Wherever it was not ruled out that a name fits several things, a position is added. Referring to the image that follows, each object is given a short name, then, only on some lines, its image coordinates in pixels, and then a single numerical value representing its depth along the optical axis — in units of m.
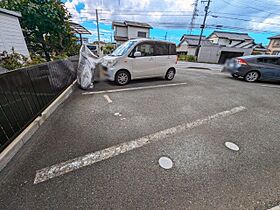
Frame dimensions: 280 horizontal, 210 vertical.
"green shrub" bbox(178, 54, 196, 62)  21.77
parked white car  5.36
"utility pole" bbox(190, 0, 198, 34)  28.08
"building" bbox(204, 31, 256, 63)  32.12
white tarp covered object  5.25
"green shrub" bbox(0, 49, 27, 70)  4.19
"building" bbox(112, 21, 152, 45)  30.66
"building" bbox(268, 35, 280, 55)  31.29
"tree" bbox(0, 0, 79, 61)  7.15
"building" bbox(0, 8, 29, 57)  5.27
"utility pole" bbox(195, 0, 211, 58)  20.42
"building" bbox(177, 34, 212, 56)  33.19
